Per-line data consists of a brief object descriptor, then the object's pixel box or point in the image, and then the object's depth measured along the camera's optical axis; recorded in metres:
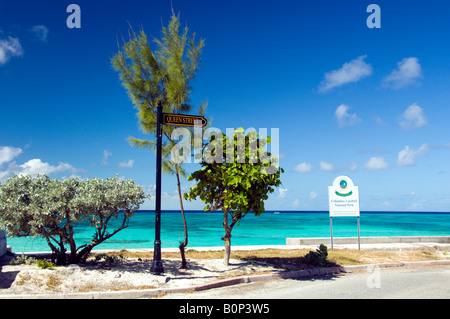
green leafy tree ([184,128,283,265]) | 10.94
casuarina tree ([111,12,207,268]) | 12.23
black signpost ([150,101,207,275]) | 10.41
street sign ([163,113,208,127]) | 11.41
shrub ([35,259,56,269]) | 9.76
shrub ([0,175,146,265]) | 9.60
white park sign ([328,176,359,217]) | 17.42
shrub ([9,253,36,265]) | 10.57
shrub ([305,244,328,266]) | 12.76
